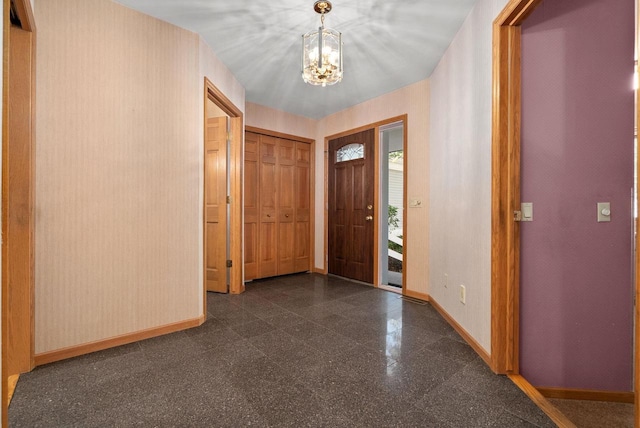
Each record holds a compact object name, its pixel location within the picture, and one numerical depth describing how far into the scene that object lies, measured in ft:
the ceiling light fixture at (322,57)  6.79
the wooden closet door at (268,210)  13.38
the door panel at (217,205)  11.24
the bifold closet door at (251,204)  12.89
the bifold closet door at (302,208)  14.61
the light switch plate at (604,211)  5.60
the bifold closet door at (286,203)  14.01
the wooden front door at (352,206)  12.65
